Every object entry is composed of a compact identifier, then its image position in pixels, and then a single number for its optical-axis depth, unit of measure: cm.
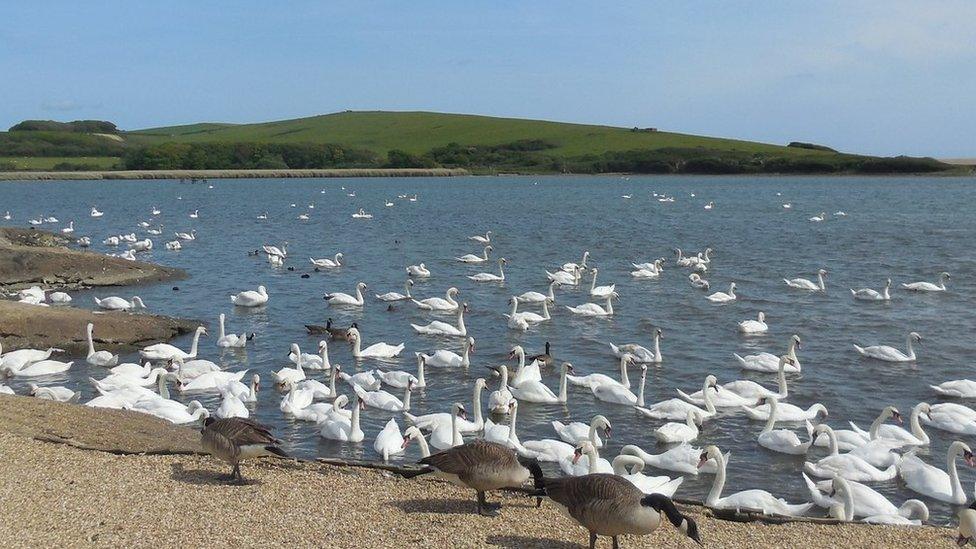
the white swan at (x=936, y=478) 1102
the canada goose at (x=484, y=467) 820
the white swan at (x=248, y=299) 2448
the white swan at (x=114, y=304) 2306
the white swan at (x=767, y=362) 1758
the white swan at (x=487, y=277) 2992
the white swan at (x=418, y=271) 3048
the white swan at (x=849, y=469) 1175
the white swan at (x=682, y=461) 1184
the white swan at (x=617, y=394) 1523
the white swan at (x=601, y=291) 2671
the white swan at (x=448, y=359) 1784
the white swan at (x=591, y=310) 2378
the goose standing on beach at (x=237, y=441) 890
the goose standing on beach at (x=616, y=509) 728
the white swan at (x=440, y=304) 2430
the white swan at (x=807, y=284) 2745
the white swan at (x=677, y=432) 1320
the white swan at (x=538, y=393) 1566
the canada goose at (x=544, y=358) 1812
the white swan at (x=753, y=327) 2139
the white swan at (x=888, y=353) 1844
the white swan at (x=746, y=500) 1019
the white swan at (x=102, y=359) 1731
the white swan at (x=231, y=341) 1923
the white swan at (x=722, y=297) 2552
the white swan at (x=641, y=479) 1004
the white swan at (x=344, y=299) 2512
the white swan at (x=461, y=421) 1334
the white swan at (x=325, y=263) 3294
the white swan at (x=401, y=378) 1623
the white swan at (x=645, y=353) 1841
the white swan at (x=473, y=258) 3475
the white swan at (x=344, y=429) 1291
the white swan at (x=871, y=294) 2602
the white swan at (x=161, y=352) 1766
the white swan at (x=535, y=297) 2559
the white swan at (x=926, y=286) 2708
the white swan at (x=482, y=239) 4035
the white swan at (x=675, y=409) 1421
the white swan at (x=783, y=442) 1273
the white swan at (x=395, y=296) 2605
